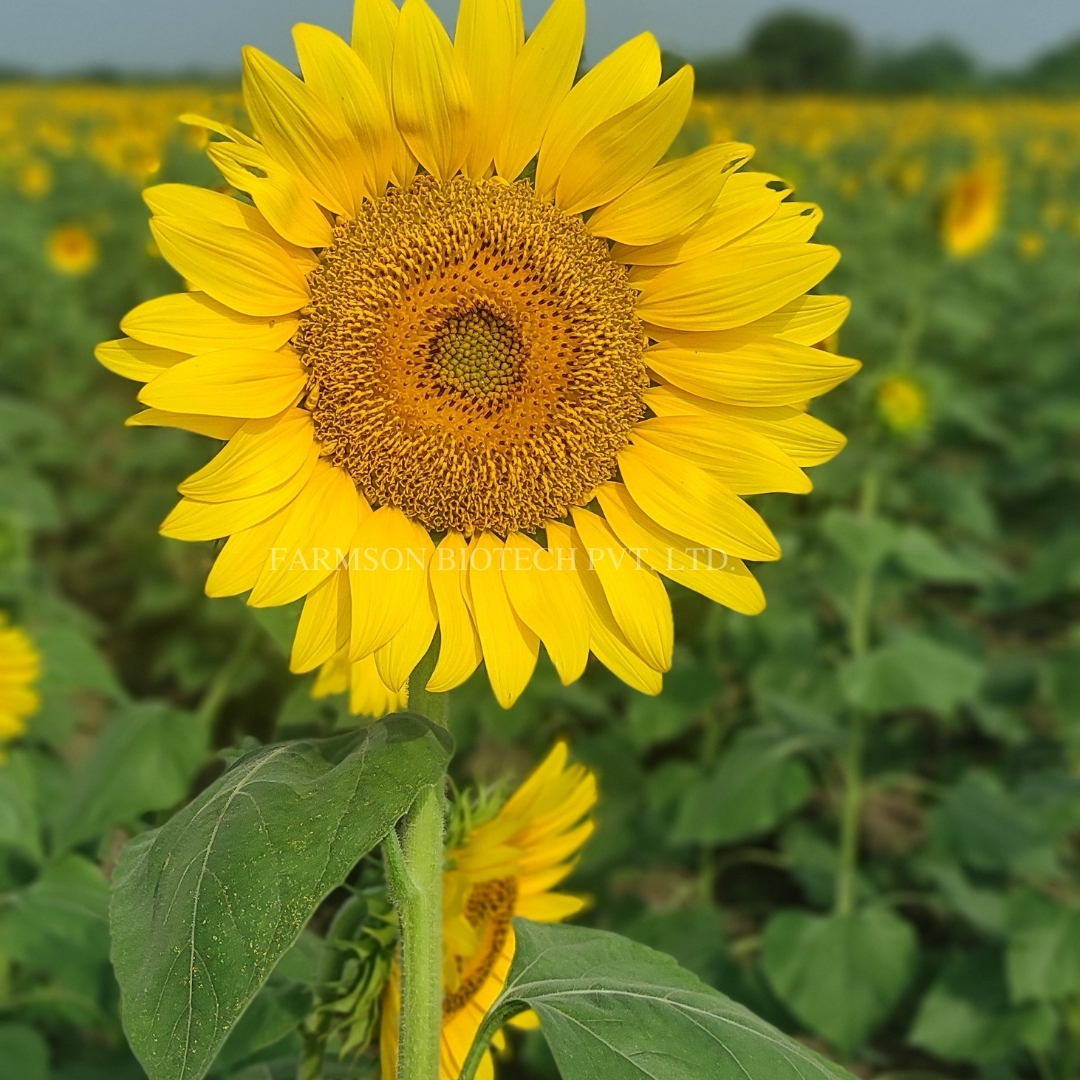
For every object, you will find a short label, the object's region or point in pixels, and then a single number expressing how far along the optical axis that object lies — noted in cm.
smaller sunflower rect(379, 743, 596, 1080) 124
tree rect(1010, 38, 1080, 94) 3309
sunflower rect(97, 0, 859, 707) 102
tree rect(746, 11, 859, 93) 3606
